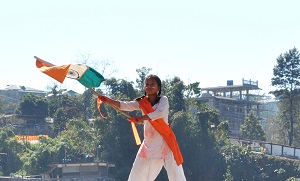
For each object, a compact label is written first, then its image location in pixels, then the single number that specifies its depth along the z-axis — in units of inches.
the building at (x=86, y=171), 1604.3
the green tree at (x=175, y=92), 1779.0
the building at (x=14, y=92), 3738.9
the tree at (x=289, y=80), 2196.1
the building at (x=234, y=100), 2637.8
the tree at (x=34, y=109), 2682.1
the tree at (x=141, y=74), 1876.0
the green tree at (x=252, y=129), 2304.4
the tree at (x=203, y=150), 1689.2
